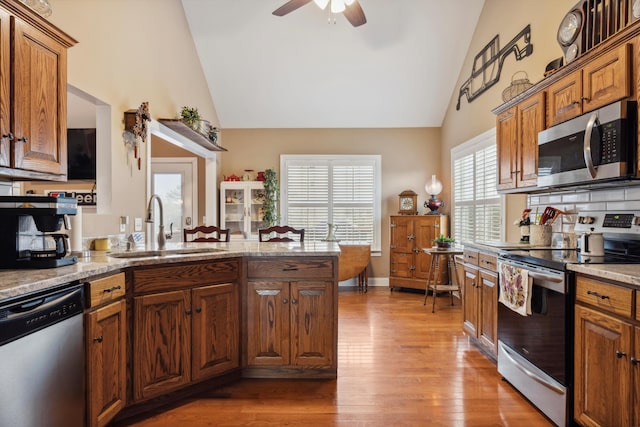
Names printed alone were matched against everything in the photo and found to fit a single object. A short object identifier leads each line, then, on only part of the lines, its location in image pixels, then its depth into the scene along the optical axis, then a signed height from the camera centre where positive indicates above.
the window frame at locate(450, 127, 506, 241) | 3.93 +0.81
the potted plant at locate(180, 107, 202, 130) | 3.97 +1.04
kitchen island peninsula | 1.91 -0.67
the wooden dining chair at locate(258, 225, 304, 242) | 3.62 -0.18
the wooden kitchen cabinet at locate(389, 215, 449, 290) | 5.42 -0.49
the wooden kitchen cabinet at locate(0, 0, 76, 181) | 1.72 +0.59
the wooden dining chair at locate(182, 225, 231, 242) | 3.73 -0.19
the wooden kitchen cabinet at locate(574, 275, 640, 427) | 1.59 -0.67
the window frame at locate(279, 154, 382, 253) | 6.04 +0.70
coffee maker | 1.80 -0.09
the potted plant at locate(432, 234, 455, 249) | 4.70 -0.37
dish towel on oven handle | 2.28 -0.49
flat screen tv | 4.02 +0.66
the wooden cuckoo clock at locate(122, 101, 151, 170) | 3.17 +0.74
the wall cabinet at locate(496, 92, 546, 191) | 2.83 +0.59
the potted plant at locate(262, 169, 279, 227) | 5.74 +0.21
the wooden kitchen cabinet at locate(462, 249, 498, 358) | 2.83 -0.72
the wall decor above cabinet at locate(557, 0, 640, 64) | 2.12 +1.19
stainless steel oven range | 1.99 -0.63
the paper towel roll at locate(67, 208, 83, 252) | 2.38 -0.13
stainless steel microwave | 1.97 +0.39
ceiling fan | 3.24 +1.86
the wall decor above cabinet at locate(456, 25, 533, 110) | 3.62 +1.70
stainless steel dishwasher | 1.36 -0.60
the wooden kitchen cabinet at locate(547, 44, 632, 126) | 1.99 +0.77
